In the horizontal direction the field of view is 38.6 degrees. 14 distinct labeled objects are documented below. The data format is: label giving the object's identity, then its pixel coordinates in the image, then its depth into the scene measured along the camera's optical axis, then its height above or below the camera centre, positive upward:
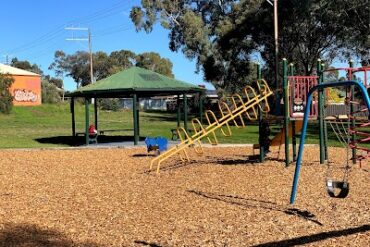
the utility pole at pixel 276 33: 29.30 +4.16
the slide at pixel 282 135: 11.85 -0.66
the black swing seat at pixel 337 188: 5.82 -0.91
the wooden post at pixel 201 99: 20.75 +0.34
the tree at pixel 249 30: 33.72 +5.67
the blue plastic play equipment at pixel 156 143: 14.16 -0.94
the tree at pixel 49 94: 64.44 +2.12
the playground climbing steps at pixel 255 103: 11.59 +0.08
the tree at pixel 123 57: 111.13 +11.07
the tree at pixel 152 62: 109.62 +9.75
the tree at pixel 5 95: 44.28 +1.35
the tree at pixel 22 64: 110.00 +9.76
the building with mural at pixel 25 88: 57.81 +2.54
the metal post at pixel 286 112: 10.18 -0.10
